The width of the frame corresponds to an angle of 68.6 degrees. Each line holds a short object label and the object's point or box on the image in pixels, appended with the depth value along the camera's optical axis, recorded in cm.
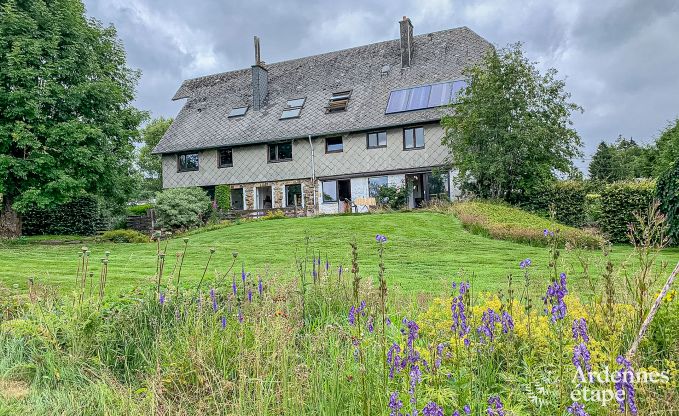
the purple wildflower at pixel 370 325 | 337
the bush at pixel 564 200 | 1927
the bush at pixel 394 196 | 2419
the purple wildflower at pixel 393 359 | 263
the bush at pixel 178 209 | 2411
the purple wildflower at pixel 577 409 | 182
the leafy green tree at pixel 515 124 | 1870
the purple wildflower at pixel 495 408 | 202
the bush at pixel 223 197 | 2758
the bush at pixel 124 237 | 1823
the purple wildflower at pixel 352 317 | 307
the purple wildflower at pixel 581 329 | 239
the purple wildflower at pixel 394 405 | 206
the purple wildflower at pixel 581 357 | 202
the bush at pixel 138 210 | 3322
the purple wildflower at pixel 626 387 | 173
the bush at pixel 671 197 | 1234
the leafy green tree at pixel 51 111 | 1648
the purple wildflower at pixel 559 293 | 219
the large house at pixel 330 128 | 2439
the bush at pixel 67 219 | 2389
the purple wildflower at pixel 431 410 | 198
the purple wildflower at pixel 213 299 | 405
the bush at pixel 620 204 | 1580
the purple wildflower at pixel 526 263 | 291
